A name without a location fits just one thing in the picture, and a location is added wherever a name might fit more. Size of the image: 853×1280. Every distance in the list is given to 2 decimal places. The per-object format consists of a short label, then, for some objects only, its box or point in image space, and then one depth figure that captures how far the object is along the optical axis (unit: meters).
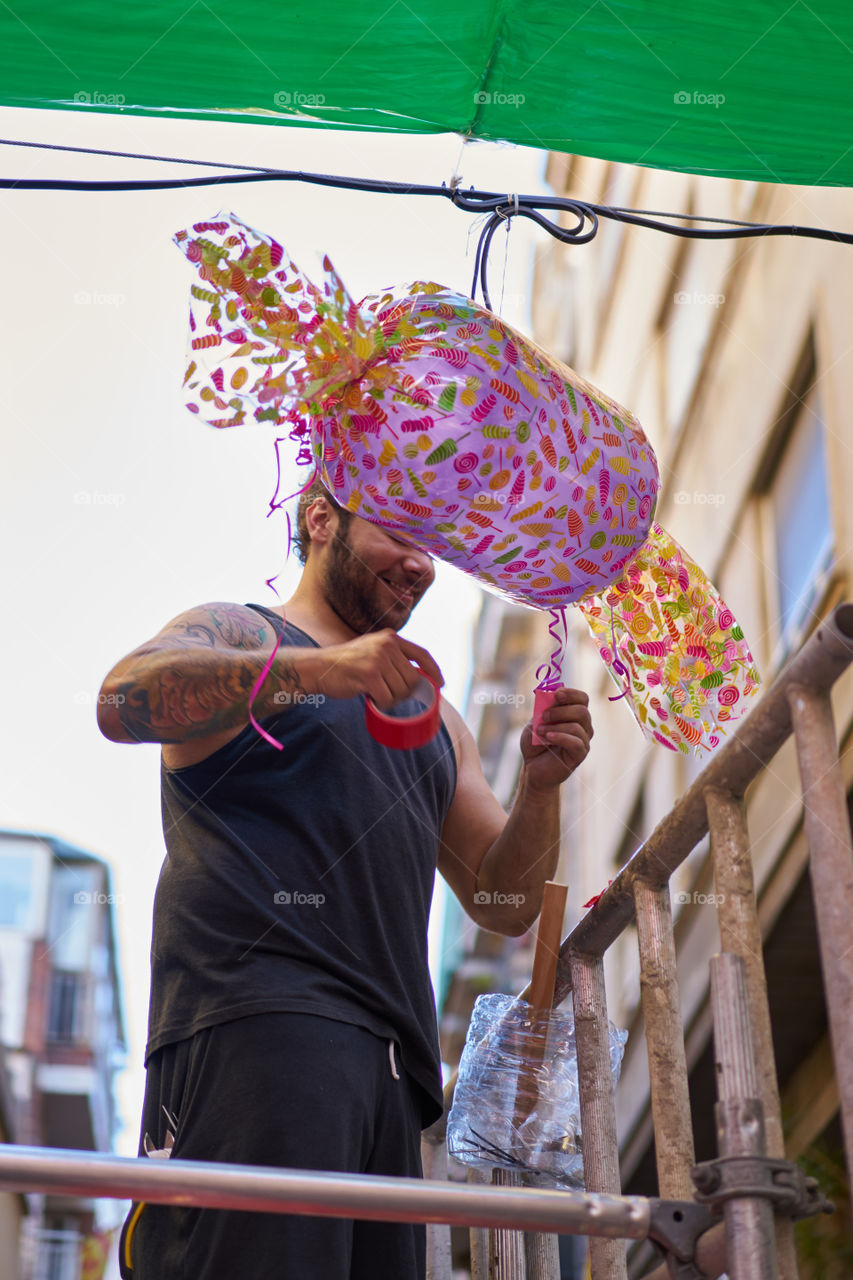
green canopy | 2.53
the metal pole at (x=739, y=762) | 1.45
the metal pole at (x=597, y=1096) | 1.79
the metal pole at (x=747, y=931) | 1.37
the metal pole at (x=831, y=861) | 1.30
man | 1.91
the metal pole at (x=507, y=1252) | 2.31
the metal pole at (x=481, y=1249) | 2.44
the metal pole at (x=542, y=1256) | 2.29
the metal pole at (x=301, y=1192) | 1.31
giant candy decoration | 1.90
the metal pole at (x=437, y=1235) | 2.61
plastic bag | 2.32
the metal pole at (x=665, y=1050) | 1.63
